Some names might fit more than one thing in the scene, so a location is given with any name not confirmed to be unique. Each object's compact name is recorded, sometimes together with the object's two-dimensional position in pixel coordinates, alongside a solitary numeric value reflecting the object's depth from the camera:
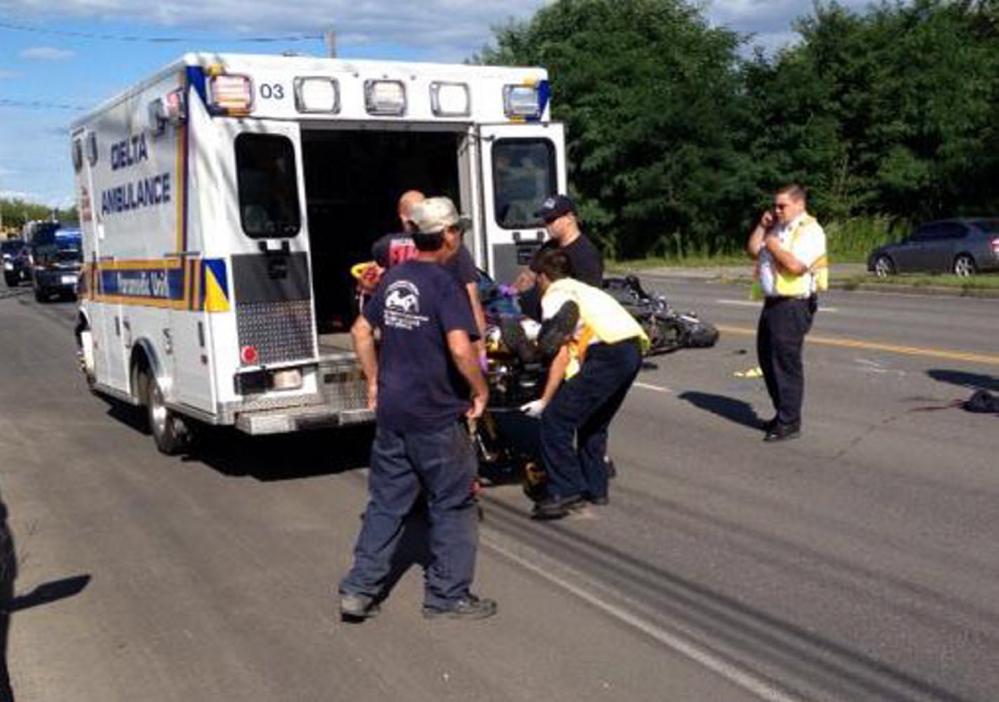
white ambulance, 7.55
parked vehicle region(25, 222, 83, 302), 30.83
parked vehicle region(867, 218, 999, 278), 25.58
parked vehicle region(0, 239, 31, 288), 44.06
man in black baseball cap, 7.18
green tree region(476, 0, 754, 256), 38.53
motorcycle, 14.24
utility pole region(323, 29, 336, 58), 39.38
